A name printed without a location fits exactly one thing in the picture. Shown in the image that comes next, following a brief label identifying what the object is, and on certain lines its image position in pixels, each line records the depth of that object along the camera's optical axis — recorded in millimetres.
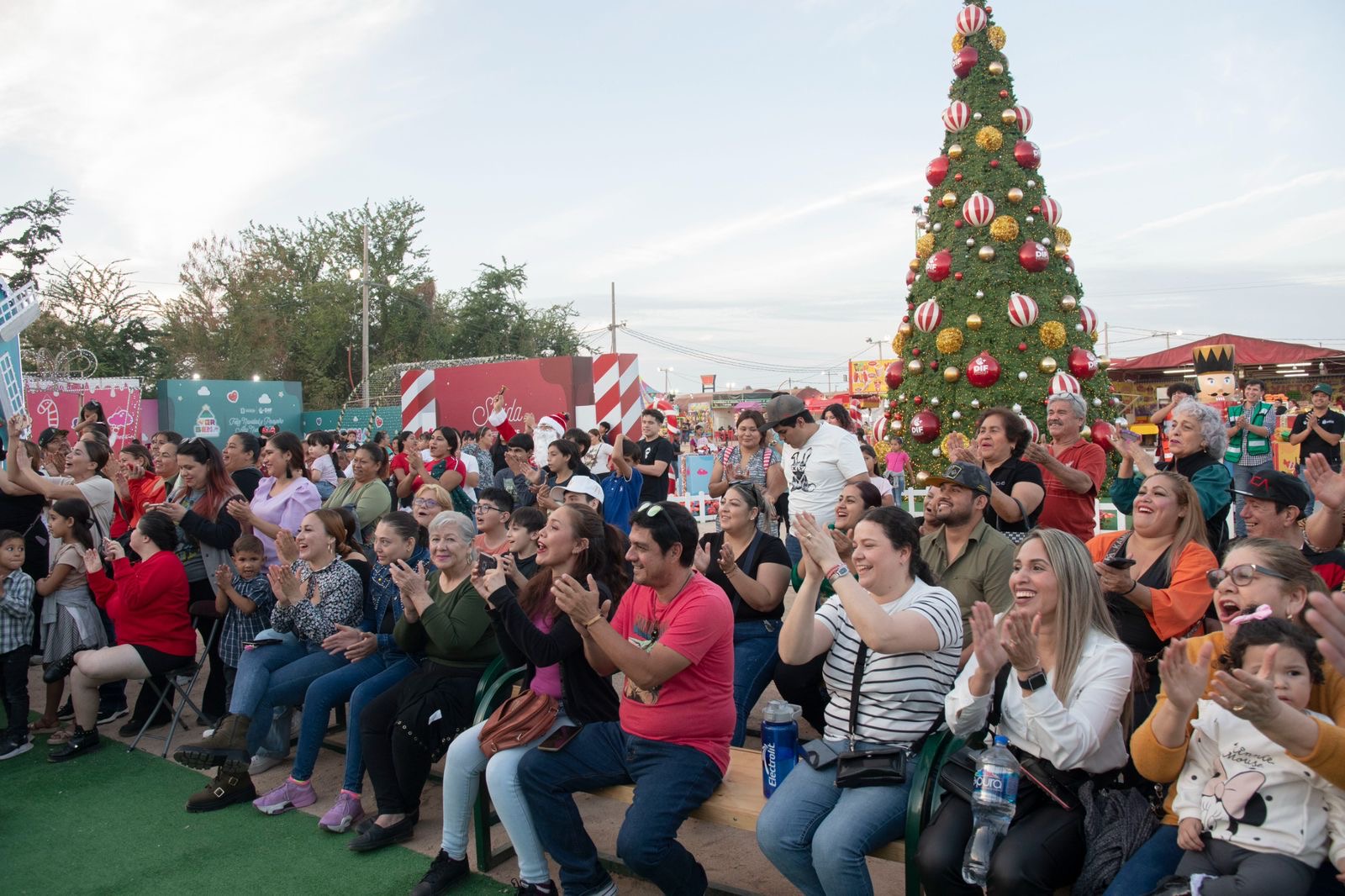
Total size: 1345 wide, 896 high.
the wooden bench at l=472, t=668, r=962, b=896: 2783
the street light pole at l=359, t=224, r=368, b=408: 23172
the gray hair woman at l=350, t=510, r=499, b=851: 4102
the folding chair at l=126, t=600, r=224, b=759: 5462
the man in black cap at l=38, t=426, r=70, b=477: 7605
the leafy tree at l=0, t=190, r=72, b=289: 25094
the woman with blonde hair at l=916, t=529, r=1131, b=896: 2582
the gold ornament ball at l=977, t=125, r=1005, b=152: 10102
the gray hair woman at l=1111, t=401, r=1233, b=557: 4234
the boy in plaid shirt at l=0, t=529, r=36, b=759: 5527
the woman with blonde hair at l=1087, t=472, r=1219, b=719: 3244
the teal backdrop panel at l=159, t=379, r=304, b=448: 16016
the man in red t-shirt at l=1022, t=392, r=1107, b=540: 4770
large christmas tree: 9883
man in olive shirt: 3689
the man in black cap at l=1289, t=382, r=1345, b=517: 9312
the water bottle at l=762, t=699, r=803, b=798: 3203
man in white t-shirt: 5488
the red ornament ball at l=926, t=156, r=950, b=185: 10398
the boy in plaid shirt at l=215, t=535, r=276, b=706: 5359
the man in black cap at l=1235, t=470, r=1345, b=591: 3432
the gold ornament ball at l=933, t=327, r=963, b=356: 10000
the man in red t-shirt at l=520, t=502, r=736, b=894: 3135
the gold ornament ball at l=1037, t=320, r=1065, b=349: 9719
